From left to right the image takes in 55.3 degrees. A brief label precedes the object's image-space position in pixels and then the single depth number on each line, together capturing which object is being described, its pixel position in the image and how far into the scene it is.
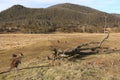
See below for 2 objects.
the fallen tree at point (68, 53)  6.50
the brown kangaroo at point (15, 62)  6.04
